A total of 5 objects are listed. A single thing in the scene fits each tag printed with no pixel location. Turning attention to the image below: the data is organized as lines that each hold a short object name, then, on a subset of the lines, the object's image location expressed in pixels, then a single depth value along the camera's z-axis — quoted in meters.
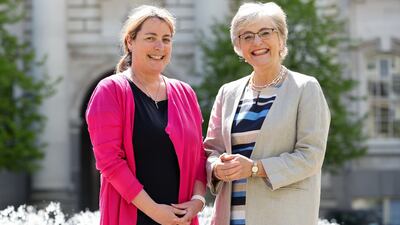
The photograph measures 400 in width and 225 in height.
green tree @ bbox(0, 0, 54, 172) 16.59
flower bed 6.71
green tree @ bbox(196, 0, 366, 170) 16.03
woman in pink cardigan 4.62
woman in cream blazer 4.62
